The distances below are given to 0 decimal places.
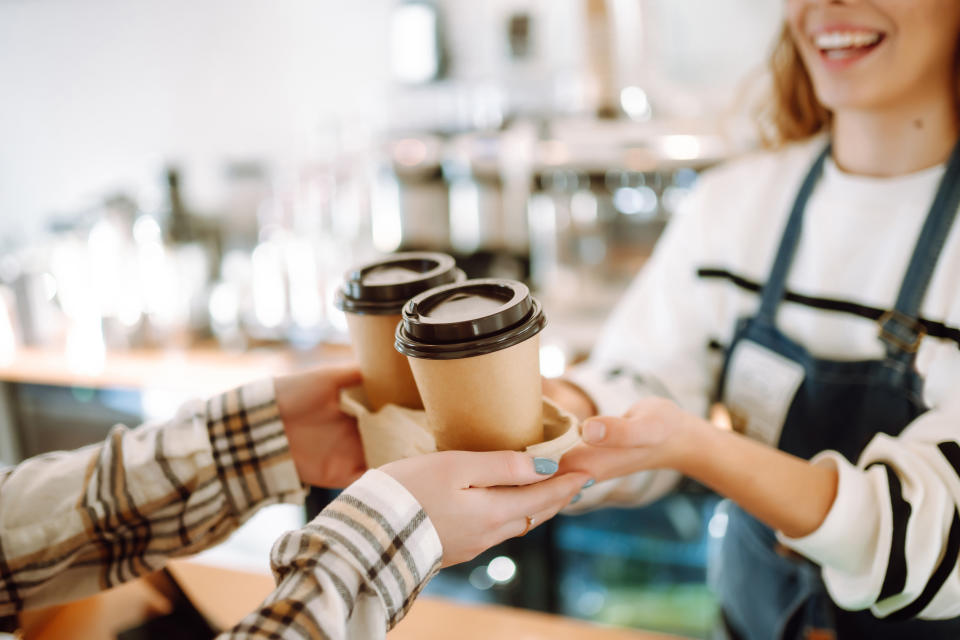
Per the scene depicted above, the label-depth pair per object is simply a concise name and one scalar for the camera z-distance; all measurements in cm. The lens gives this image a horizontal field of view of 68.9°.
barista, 79
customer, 61
